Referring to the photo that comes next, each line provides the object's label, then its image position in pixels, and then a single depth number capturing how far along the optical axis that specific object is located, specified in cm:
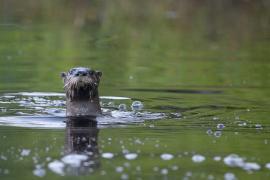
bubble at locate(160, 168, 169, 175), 1335
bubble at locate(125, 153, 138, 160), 1445
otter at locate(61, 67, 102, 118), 1908
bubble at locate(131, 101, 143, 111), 2053
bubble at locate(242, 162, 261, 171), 1375
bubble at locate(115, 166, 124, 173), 1341
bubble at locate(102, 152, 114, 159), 1441
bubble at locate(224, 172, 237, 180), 1297
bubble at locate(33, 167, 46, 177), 1307
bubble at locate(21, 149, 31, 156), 1472
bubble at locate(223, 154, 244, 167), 1406
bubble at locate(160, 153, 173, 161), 1455
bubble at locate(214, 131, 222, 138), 1699
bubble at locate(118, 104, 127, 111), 2050
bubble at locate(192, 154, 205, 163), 1441
